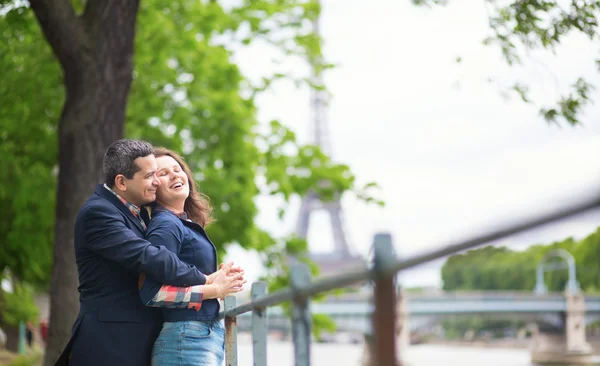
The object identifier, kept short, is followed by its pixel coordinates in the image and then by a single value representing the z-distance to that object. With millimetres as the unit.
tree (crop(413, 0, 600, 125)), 5828
